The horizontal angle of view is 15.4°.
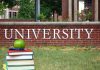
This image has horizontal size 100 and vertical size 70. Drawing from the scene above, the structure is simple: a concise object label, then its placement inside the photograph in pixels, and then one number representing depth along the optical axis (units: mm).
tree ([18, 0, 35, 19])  51306
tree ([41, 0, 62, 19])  45062
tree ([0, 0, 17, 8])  37194
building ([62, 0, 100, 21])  20609
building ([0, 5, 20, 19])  84250
